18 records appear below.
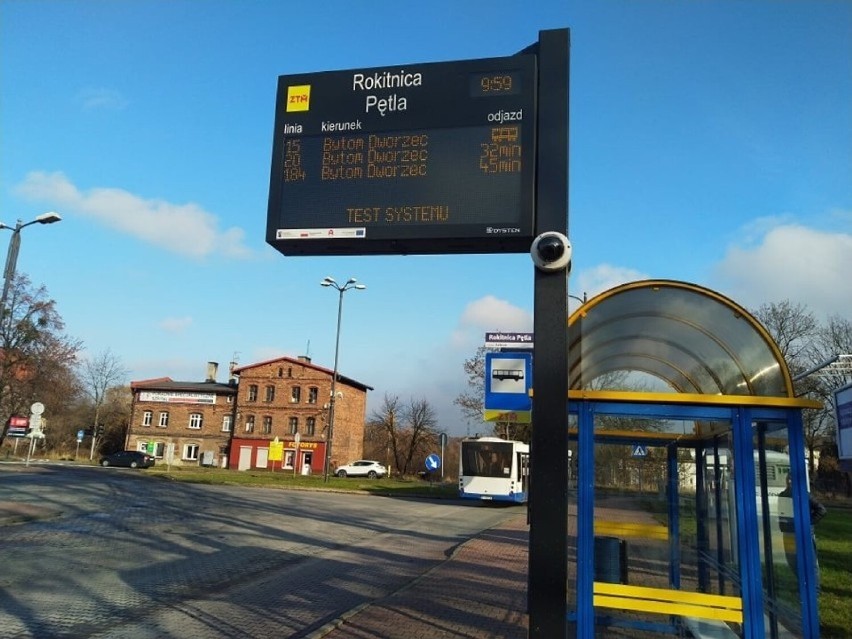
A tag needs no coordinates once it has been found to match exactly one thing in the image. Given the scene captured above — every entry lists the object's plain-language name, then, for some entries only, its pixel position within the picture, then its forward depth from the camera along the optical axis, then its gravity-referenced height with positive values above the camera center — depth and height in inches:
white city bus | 1116.5 -21.2
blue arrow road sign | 1214.9 -15.0
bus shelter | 220.2 -3.8
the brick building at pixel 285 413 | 2233.0 +117.1
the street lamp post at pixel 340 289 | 1577.3 +388.2
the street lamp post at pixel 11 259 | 723.4 +192.2
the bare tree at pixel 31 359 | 1734.7 +208.5
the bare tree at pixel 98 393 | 2652.6 +182.6
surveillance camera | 198.5 +62.1
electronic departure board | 232.5 +108.8
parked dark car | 1926.7 -56.4
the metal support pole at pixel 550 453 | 183.9 +1.8
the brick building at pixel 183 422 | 2346.2 +74.8
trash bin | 248.9 -38.3
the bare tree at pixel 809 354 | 1535.4 +284.8
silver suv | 2207.2 -61.6
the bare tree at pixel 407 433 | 2456.9 +74.0
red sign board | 1469.0 +22.1
